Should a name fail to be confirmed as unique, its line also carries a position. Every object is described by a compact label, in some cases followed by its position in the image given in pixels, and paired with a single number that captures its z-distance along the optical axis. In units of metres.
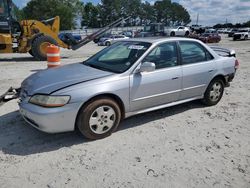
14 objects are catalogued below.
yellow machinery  8.78
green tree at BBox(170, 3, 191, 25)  80.42
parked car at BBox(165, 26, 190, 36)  29.45
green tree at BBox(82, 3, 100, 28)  64.73
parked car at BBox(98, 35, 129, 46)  22.83
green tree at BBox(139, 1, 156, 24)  78.21
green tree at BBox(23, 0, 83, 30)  43.51
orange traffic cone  5.30
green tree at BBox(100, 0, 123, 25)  68.04
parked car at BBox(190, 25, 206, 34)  35.58
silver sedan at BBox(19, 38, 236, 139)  2.70
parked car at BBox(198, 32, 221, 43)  24.10
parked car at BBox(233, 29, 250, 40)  26.50
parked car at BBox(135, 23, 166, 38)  29.36
